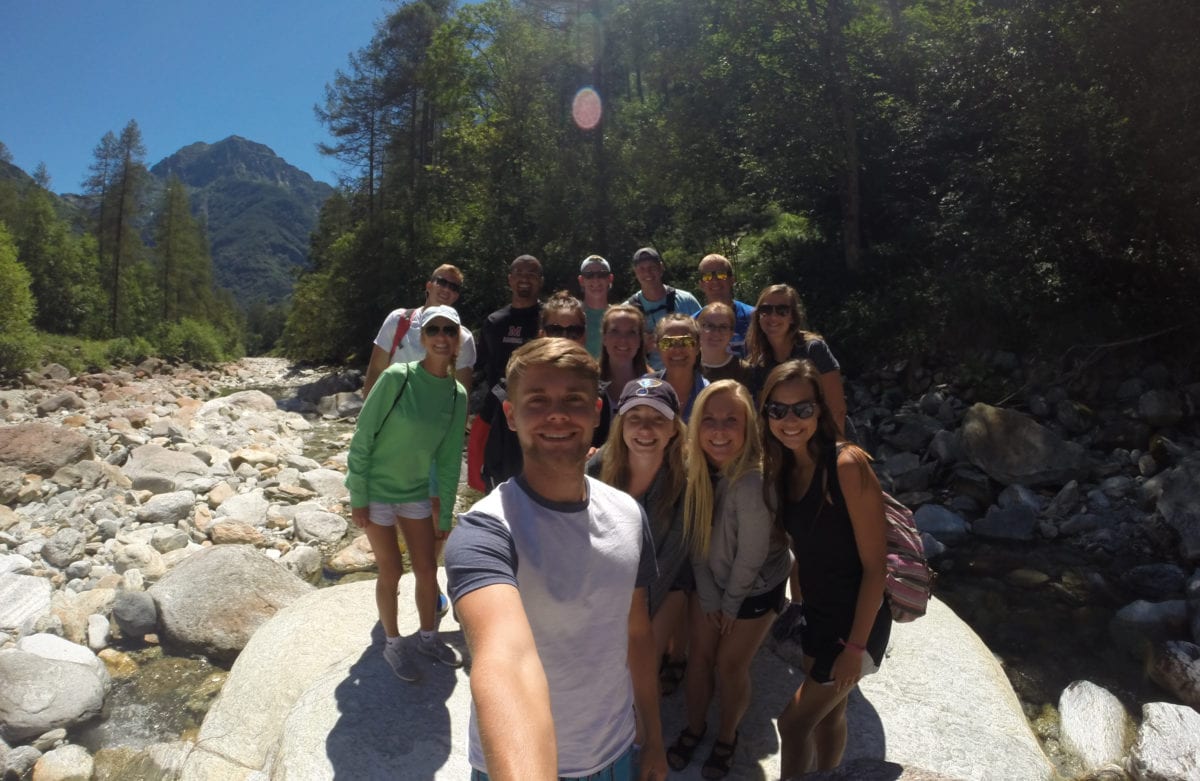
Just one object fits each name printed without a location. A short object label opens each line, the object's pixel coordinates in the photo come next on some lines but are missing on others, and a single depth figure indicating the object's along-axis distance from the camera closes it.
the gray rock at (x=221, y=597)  6.02
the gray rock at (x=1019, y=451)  9.77
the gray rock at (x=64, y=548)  7.75
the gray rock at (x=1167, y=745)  4.28
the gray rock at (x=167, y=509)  9.02
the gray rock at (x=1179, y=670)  5.38
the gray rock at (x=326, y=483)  10.56
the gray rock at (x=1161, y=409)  10.16
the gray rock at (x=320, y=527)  8.69
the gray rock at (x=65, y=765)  4.56
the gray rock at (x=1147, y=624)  6.32
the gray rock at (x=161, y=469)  10.16
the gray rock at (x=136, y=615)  6.20
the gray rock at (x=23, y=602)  6.23
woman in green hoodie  3.73
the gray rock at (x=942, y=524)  8.71
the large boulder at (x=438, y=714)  3.48
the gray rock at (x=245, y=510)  9.14
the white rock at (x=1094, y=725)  4.68
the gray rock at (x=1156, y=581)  7.18
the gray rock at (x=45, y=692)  4.89
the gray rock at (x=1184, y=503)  7.59
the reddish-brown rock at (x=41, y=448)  10.07
